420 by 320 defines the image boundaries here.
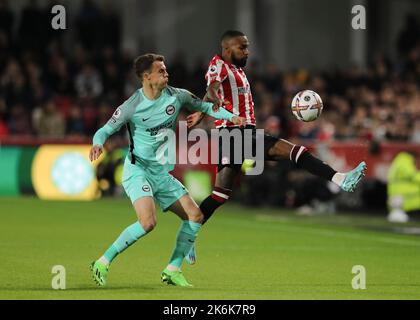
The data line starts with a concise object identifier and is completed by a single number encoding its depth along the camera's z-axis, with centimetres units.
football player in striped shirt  1115
